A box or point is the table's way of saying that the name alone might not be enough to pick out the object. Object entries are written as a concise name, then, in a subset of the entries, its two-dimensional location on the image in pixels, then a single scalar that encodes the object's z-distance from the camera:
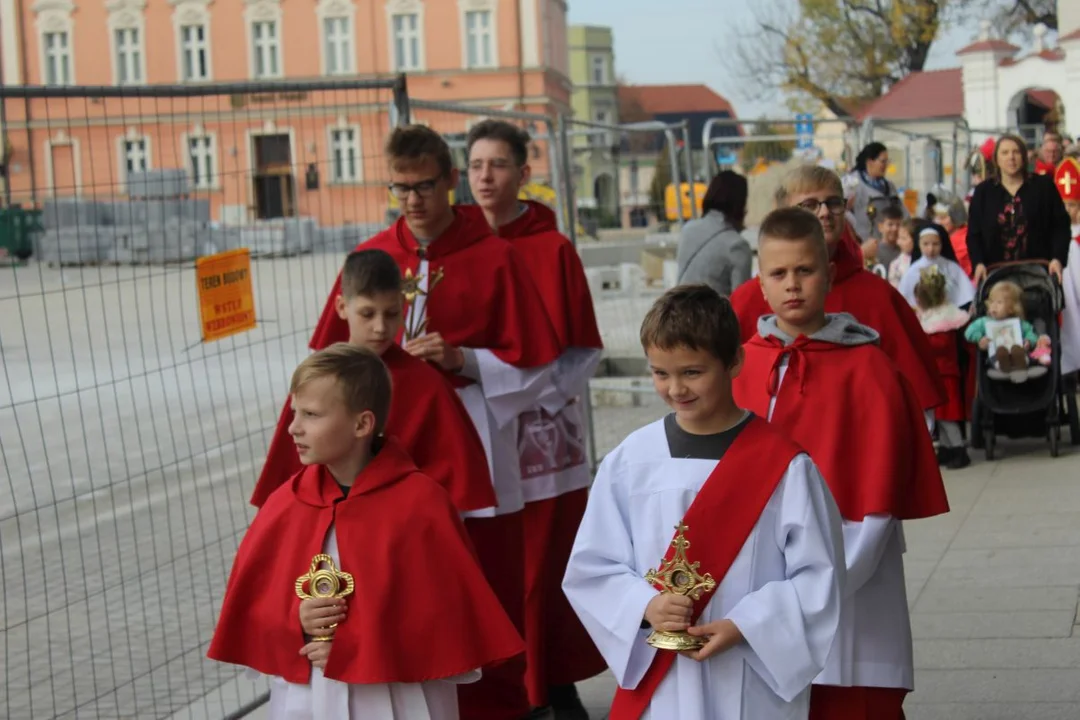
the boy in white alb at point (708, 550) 3.64
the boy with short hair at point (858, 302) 5.32
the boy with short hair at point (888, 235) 12.52
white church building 39.53
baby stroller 10.78
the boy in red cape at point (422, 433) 4.92
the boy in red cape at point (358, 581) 3.99
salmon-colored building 68.12
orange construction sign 6.08
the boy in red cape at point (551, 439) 6.06
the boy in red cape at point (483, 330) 5.48
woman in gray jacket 7.93
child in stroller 10.71
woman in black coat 11.41
